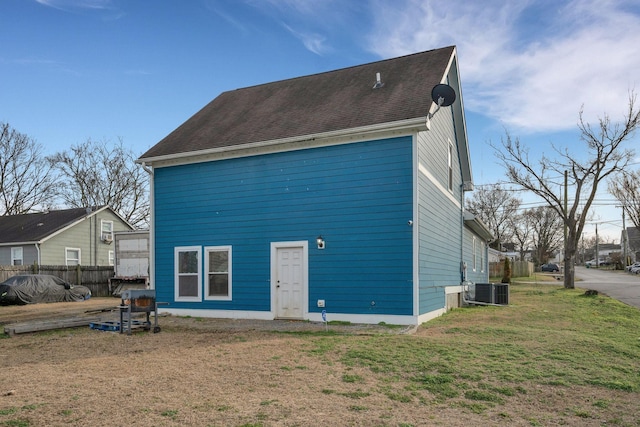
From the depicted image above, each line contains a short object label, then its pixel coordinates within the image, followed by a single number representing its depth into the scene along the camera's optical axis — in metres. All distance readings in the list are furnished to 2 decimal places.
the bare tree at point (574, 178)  28.18
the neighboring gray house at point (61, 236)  29.22
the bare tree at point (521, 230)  65.78
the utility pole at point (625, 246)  64.76
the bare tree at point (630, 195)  47.50
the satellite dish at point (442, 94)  11.70
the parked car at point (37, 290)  20.80
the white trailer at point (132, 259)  24.91
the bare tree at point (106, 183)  40.88
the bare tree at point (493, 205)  58.41
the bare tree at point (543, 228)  69.88
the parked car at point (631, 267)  54.49
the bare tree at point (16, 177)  38.97
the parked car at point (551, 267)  70.97
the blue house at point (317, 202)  11.38
